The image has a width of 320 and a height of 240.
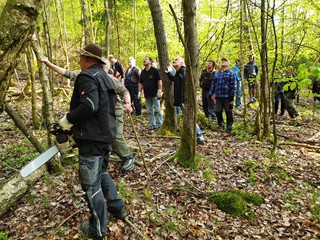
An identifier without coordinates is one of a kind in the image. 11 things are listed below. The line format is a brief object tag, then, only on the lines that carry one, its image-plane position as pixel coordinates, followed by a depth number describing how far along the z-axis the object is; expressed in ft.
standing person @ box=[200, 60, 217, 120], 29.04
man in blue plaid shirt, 25.14
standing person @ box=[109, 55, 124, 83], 33.53
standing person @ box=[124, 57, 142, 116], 31.30
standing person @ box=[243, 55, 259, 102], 37.63
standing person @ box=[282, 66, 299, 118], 34.20
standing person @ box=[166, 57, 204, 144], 22.30
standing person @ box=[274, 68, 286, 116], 36.30
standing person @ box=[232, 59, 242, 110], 36.21
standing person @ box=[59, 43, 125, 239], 9.04
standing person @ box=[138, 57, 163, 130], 25.44
